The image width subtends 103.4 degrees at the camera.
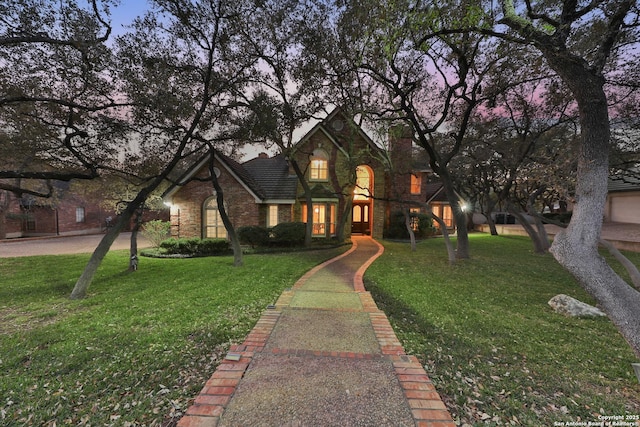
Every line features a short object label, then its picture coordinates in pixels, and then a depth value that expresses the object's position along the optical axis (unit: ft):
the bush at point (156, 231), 46.45
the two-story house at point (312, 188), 50.21
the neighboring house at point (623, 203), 67.56
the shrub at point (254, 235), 45.06
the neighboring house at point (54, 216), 67.00
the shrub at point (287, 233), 45.52
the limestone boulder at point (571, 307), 17.48
